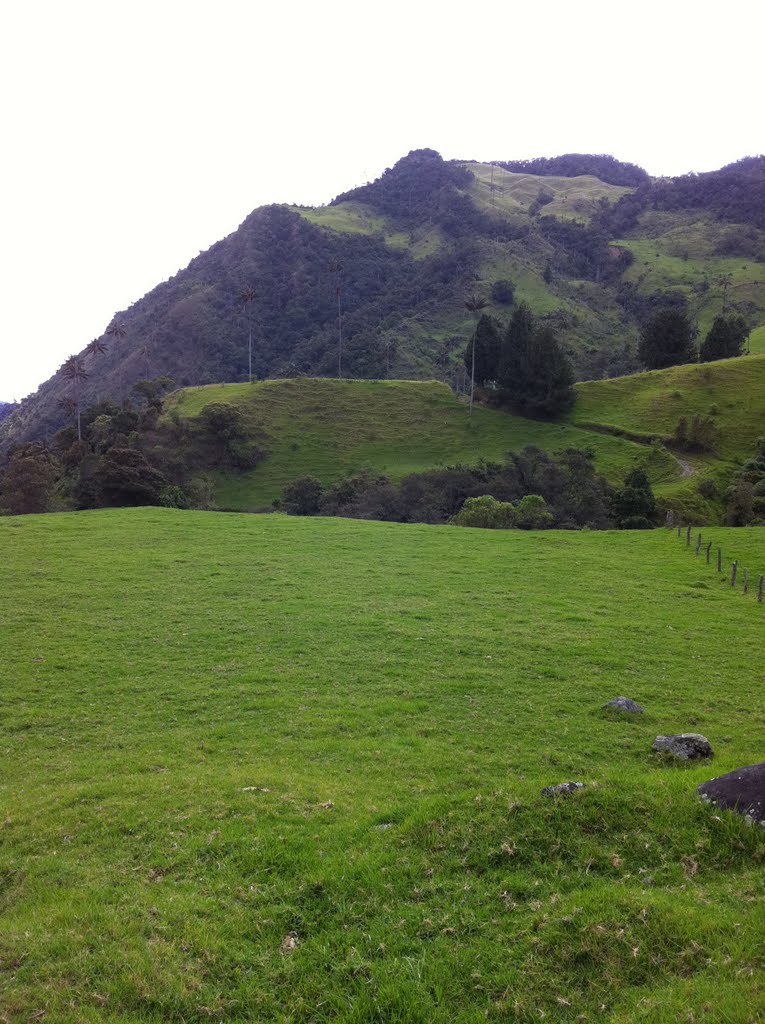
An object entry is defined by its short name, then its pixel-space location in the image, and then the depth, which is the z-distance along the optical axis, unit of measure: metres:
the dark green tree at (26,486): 54.44
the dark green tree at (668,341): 100.06
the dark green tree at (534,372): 88.06
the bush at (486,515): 49.16
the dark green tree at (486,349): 97.31
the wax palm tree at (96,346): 104.50
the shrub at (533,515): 50.75
